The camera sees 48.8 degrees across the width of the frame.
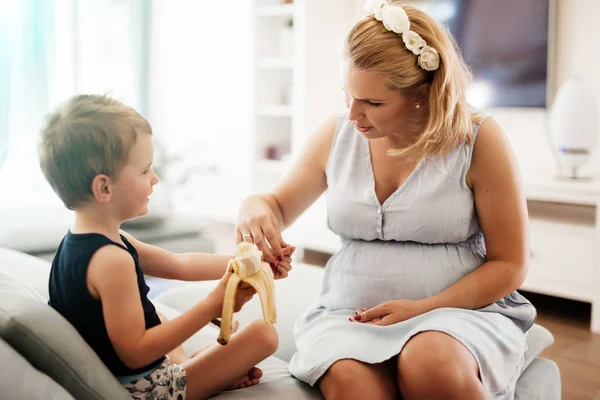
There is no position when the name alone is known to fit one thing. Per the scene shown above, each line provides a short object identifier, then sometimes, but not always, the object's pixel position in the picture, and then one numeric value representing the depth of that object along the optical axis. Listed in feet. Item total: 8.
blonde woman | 4.39
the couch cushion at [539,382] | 4.78
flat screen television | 11.32
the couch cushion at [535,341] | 5.07
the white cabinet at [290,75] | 13.60
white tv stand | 9.59
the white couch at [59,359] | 3.07
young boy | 3.35
